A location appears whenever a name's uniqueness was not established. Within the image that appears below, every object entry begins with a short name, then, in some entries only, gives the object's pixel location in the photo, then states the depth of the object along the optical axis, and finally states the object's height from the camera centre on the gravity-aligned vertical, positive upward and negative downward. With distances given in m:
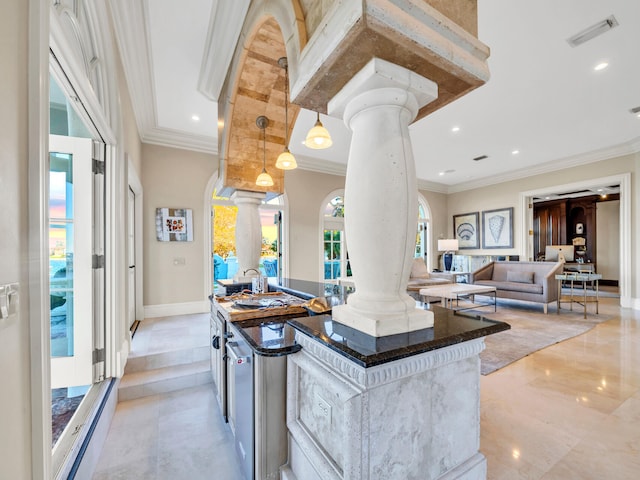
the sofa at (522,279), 4.84 -0.79
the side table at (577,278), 4.42 -0.63
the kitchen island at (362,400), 0.85 -0.58
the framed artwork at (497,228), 6.89 +0.29
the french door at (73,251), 2.04 -0.06
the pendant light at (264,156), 2.73 +0.95
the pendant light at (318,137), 2.39 +0.90
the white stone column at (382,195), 0.87 +0.14
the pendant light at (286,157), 2.56 +0.79
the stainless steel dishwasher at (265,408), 1.23 -0.75
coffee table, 4.33 -0.84
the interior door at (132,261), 3.79 -0.27
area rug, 2.98 -1.26
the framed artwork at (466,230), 7.68 +0.28
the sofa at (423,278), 5.28 -0.82
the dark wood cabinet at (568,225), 8.88 +0.48
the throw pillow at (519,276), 5.32 -0.72
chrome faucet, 2.34 -0.37
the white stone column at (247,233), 2.91 +0.09
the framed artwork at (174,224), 4.42 +0.28
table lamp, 7.41 -0.22
